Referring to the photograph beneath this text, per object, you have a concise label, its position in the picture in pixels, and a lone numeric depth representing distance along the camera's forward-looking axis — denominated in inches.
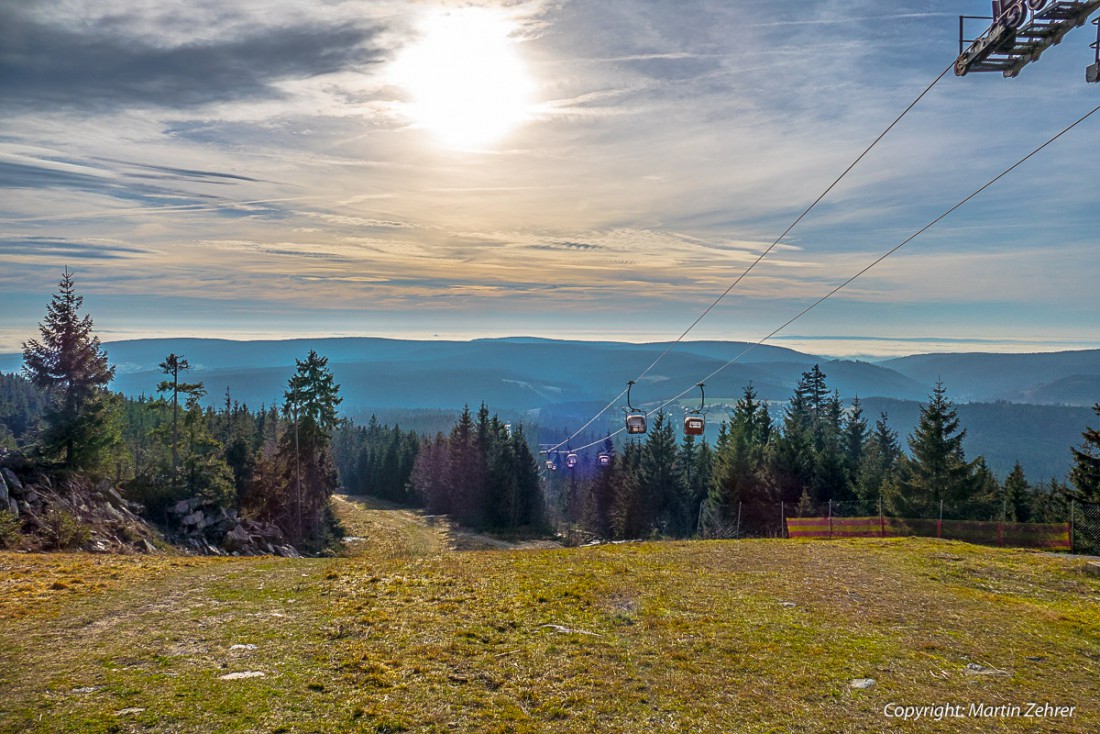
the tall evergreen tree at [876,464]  1957.4
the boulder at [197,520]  1343.5
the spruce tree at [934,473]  1705.2
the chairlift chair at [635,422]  1197.7
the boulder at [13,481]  953.5
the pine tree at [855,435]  2790.4
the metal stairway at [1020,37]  401.1
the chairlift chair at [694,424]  1226.0
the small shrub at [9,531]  816.3
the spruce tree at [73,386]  1116.5
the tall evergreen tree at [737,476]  2103.8
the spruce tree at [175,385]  1712.6
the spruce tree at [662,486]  2517.2
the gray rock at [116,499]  1186.0
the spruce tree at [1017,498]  1883.6
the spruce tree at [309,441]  2034.9
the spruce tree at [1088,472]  1312.7
